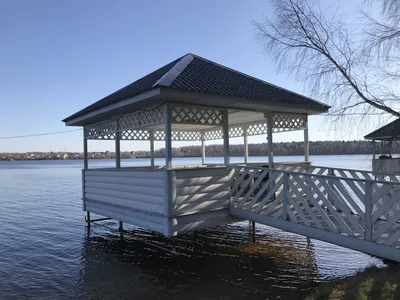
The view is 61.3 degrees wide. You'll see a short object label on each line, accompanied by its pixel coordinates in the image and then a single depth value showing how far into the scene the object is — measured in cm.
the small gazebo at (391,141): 696
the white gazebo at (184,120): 739
